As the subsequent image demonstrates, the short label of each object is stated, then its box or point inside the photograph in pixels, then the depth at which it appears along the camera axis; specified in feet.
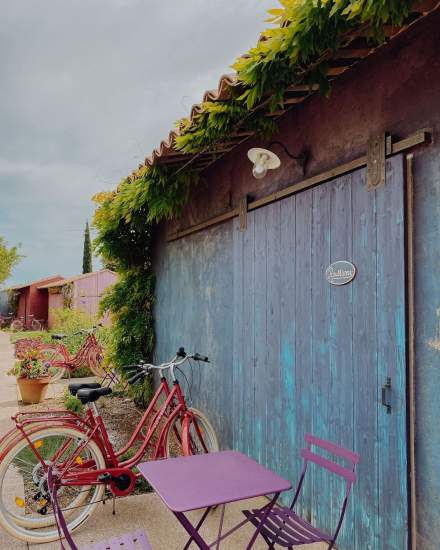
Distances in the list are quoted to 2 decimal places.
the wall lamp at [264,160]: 10.64
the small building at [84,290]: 72.13
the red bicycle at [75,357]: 30.74
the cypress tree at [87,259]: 109.29
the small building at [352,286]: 7.64
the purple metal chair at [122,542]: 7.05
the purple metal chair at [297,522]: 7.08
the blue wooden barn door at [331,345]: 8.08
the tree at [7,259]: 119.65
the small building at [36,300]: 93.35
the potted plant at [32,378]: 23.95
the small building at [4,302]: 109.91
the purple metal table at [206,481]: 6.24
